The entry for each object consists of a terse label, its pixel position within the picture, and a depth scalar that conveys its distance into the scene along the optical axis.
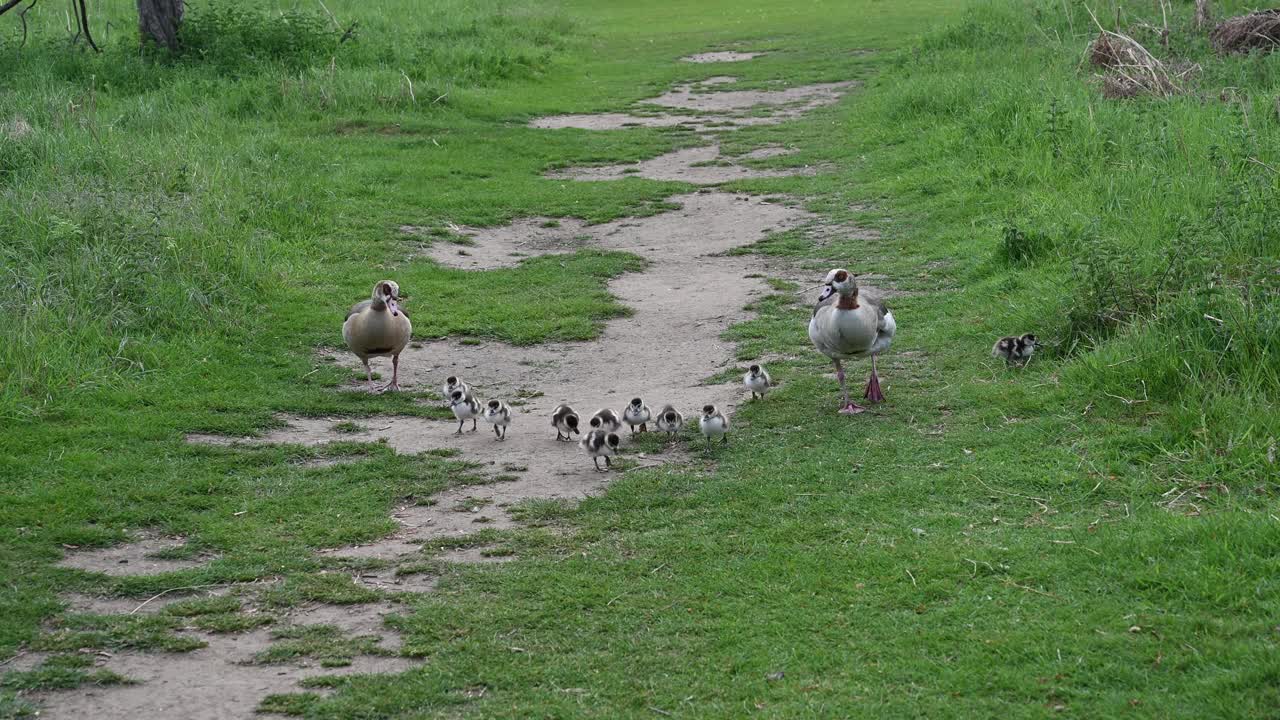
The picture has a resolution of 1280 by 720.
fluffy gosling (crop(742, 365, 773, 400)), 18.77
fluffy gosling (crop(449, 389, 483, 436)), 18.50
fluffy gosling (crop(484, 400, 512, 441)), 18.30
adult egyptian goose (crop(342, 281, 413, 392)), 20.45
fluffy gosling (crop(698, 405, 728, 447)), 17.03
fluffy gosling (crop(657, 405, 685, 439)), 17.48
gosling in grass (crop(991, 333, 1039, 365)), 18.86
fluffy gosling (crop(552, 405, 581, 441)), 17.94
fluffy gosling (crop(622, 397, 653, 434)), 17.55
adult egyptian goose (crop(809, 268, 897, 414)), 17.78
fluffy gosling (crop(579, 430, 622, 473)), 16.75
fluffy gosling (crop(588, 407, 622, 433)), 17.05
